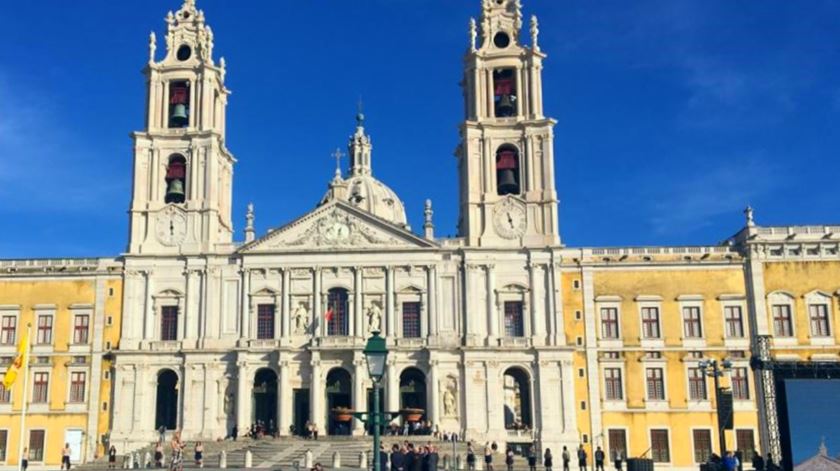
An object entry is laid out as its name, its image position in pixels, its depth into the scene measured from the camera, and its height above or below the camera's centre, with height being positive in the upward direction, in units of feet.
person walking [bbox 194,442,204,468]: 135.20 -7.39
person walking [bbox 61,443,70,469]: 144.05 -7.93
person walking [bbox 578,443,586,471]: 129.17 -8.39
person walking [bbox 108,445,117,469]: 142.31 -8.01
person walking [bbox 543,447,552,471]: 125.53 -8.36
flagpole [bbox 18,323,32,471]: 134.71 +6.12
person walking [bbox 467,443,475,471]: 130.15 -8.39
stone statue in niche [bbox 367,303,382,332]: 159.94 +13.78
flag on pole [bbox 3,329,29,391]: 134.72 +5.49
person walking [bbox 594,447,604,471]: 130.58 -8.45
